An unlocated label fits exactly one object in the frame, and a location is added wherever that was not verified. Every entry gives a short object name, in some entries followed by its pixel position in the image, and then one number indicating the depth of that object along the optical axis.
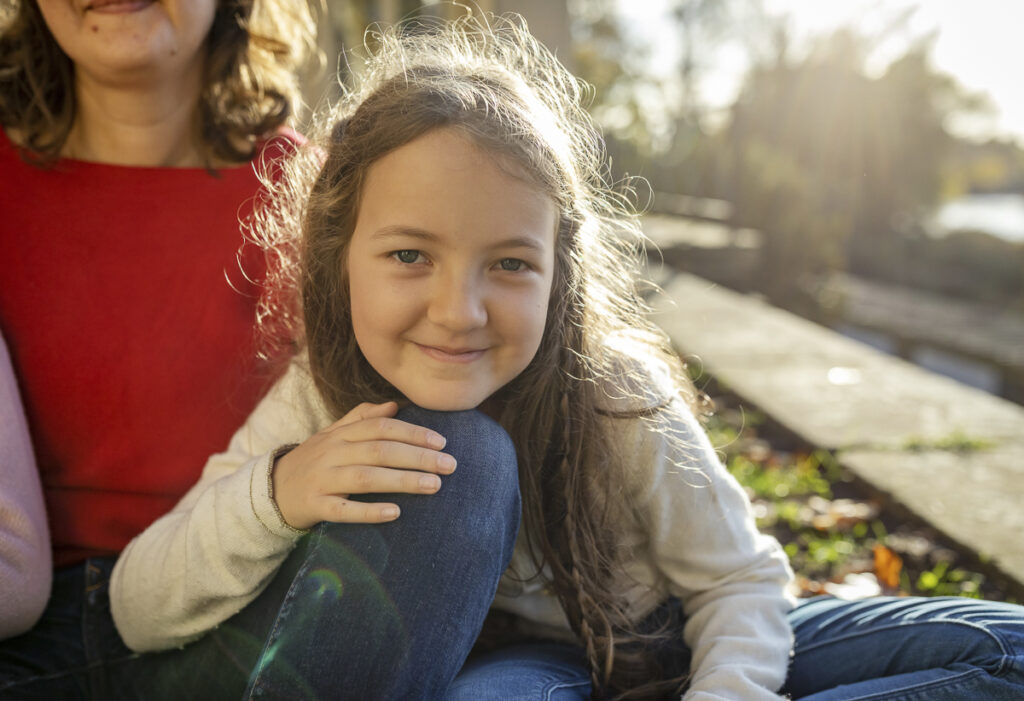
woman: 1.69
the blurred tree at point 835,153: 8.94
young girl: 1.18
